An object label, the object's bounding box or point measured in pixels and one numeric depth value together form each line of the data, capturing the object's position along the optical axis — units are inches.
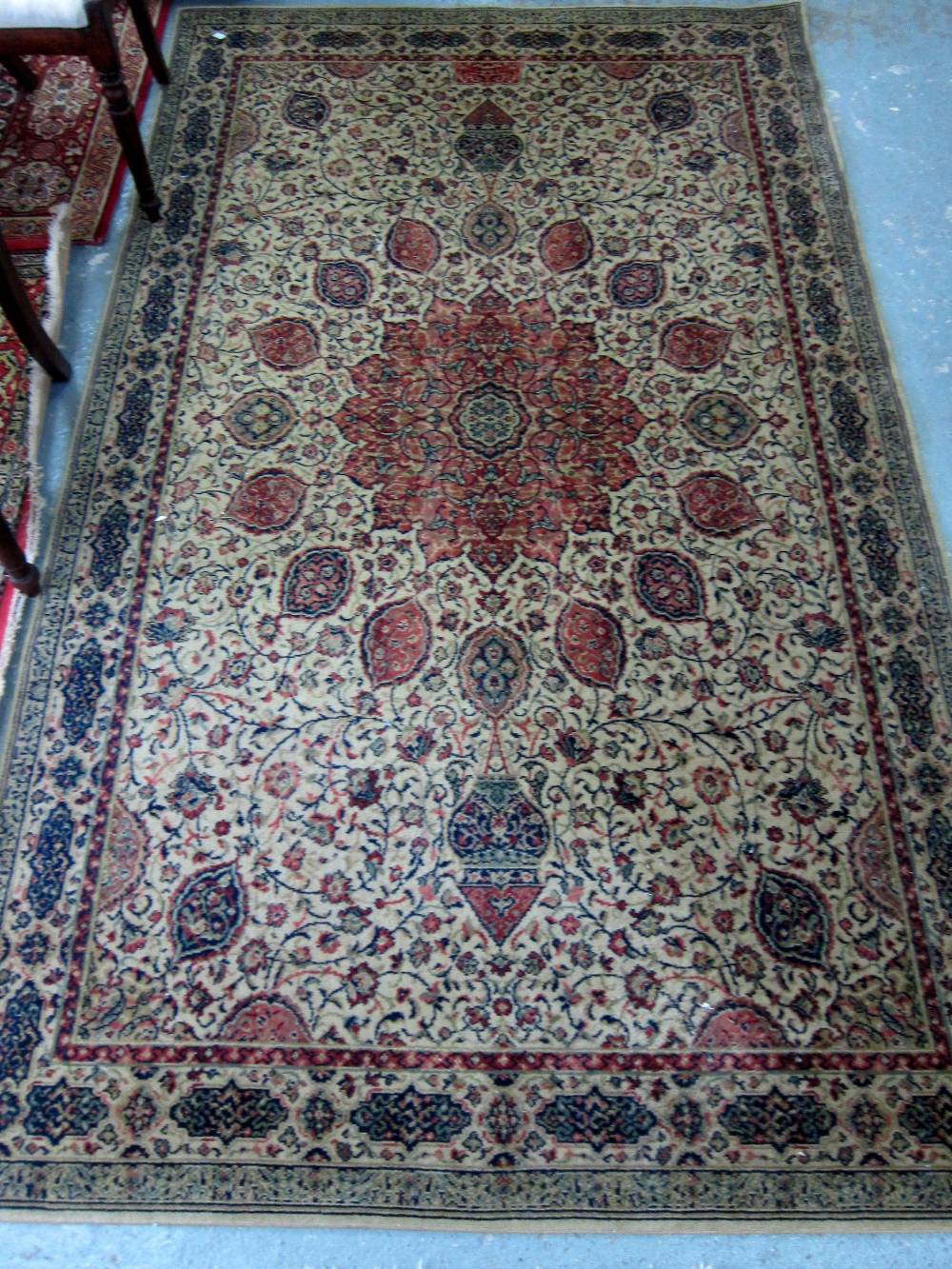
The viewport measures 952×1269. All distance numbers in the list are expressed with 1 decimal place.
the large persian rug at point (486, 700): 48.0
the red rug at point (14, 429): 63.9
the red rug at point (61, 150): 76.5
